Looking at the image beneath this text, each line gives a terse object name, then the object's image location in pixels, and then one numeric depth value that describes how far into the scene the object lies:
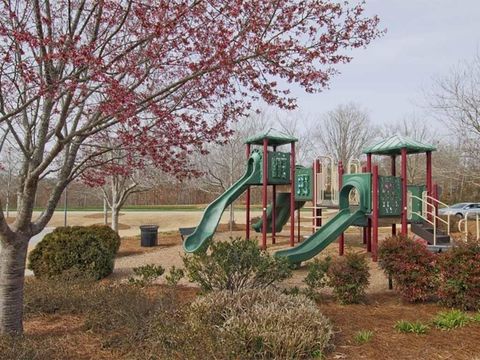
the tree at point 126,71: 3.79
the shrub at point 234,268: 5.17
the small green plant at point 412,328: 4.71
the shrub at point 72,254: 8.38
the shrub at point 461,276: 5.73
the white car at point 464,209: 28.52
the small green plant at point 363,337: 4.38
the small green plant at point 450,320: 4.95
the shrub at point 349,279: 6.14
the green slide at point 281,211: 15.67
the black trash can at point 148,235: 14.48
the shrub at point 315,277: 5.81
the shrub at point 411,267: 6.11
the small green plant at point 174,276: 5.48
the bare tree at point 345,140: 30.83
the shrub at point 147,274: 5.91
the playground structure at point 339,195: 10.04
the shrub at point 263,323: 3.81
